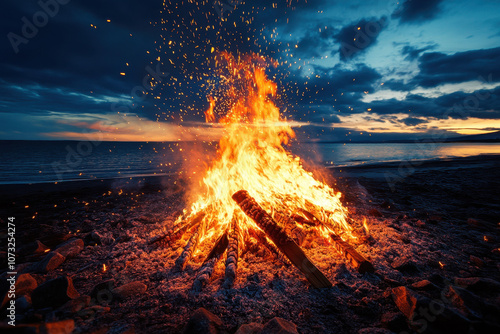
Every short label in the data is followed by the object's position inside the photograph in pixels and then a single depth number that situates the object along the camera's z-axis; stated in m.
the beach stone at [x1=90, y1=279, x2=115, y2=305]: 3.49
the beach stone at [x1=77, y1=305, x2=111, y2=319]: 3.11
